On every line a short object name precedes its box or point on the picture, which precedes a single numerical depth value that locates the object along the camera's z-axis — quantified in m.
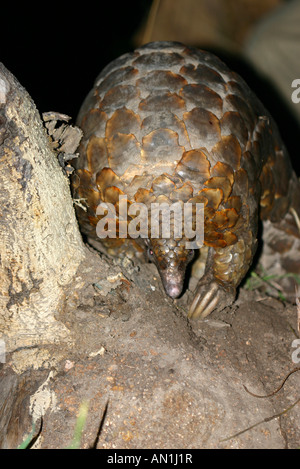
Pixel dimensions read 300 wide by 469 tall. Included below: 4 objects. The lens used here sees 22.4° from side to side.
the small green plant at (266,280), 0.99
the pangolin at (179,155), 0.81
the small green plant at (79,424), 0.71
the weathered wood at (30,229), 0.70
